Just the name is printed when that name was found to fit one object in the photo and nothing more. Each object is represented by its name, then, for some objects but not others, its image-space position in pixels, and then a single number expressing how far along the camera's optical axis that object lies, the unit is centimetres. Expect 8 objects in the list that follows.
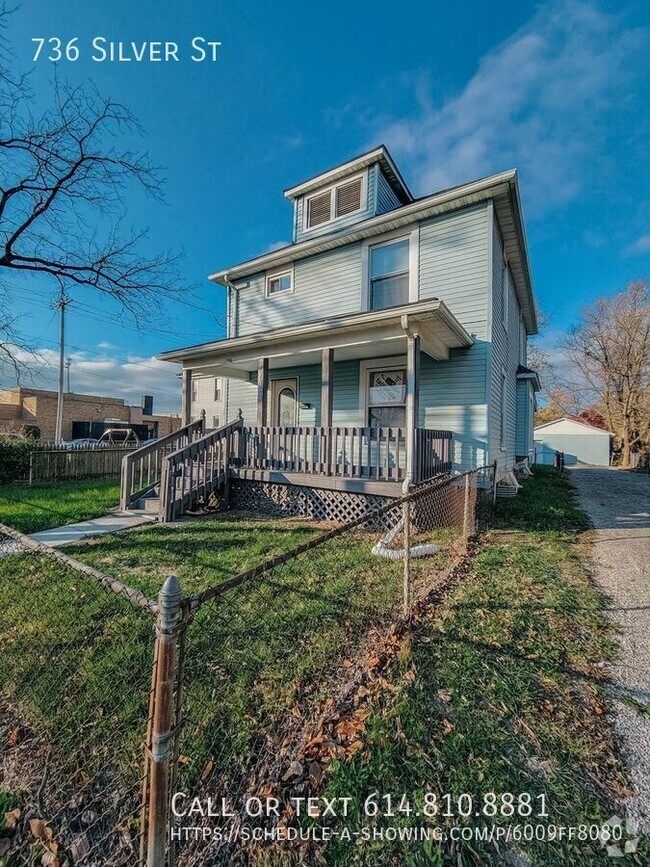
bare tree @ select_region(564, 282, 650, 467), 2447
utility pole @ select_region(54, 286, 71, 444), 2134
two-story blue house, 682
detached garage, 3142
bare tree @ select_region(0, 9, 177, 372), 723
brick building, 3192
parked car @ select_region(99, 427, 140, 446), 2687
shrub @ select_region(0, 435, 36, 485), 1121
